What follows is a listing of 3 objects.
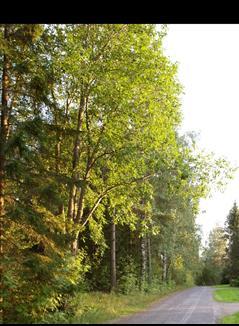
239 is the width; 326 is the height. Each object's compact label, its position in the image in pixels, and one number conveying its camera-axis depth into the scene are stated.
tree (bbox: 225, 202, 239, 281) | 58.47
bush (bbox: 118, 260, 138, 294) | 29.18
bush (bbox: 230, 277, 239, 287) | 51.06
